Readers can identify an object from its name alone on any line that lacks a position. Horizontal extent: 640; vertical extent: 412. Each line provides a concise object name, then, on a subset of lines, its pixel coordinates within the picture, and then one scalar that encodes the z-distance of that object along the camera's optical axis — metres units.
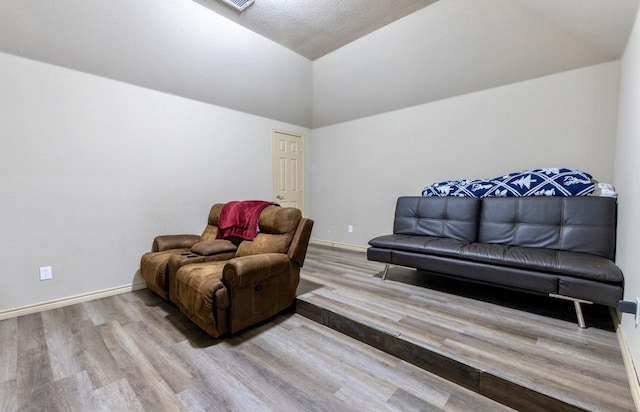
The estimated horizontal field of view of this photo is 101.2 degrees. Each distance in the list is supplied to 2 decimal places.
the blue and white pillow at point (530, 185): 2.48
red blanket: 2.78
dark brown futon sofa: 1.84
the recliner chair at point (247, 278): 1.90
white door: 4.54
